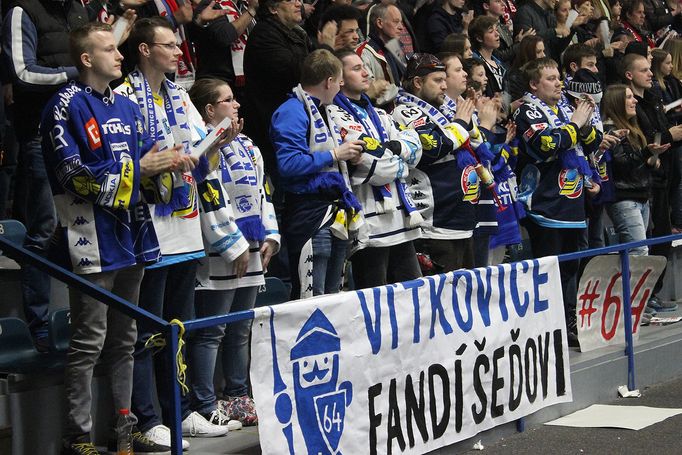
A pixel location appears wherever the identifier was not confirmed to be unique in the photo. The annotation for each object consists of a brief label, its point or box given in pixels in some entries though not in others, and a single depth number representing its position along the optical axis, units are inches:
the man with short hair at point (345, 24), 701.9
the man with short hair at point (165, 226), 487.8
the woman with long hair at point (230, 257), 514.6
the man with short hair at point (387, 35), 736.5
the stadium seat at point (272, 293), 607.2
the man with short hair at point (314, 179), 570.3
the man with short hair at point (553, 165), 725.9
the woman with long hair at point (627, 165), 807.7
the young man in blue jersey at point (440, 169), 646.5
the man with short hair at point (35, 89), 545.6
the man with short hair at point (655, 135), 845.2
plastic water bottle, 435.2
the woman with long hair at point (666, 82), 927.7
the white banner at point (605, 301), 652.1
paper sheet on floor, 583.2
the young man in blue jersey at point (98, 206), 445.4
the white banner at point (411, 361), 434.0
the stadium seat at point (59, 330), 502.3
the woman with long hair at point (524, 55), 831.7
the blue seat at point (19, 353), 479.8
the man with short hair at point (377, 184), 596.4
